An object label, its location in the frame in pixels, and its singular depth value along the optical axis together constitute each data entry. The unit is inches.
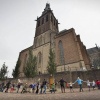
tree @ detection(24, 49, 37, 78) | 678.3
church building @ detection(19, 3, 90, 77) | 890.8
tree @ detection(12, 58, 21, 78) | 1134.2
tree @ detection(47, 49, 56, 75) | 755.8
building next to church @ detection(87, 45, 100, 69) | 1579.8
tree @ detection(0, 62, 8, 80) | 1098.3
